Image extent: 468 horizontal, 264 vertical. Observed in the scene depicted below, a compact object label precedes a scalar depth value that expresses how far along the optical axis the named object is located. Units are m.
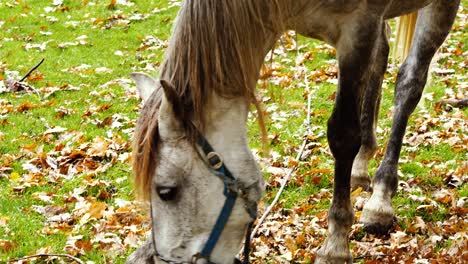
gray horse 5.28
